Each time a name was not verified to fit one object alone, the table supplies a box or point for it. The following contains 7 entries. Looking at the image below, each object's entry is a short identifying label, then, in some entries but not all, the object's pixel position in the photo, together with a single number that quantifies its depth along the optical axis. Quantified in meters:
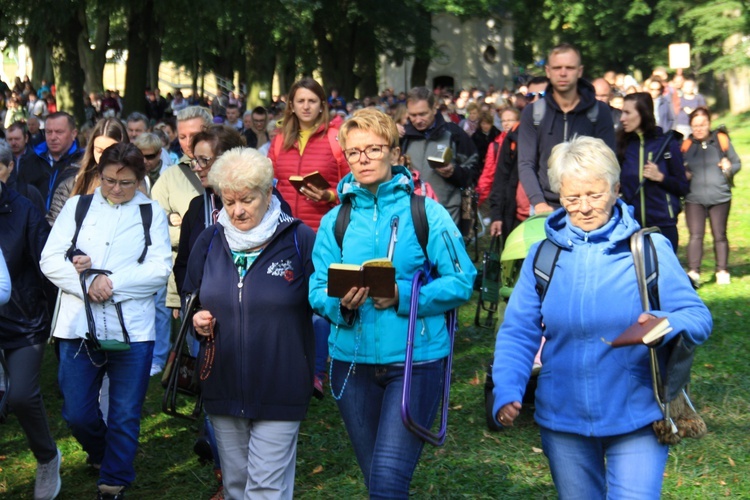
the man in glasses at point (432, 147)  9.82
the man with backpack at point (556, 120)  7.80
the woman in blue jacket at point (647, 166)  9.38
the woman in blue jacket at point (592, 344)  4.13
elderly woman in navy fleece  5.08
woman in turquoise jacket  4.65
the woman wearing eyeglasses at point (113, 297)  6.15
